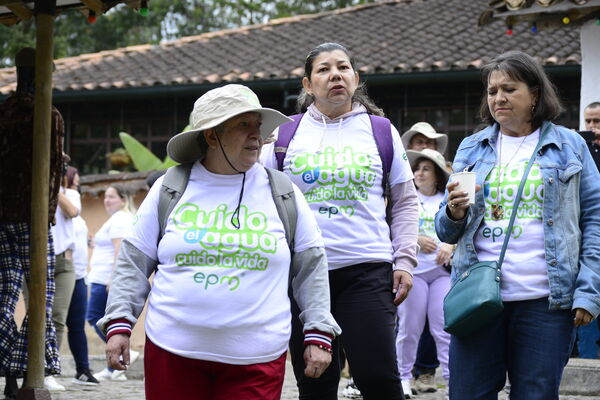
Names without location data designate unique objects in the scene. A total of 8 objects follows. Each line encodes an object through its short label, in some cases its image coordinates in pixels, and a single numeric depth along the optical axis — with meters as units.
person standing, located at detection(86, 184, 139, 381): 11.26
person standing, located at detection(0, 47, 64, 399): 7.21
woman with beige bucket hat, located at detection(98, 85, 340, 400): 4.04
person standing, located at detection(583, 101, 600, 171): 8.70
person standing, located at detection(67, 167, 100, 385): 9.81
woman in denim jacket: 4.42
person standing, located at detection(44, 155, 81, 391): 9.40
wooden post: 7.16
